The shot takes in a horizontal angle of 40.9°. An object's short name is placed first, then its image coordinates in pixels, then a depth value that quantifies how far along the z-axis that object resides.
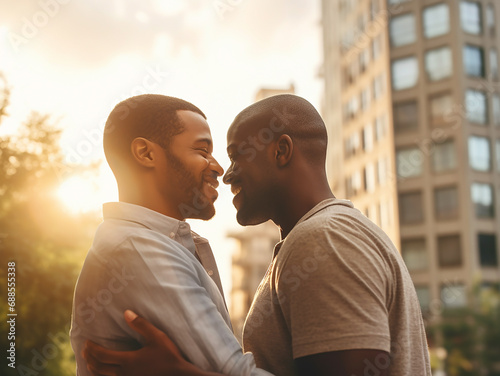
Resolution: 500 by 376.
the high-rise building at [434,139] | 47.16
